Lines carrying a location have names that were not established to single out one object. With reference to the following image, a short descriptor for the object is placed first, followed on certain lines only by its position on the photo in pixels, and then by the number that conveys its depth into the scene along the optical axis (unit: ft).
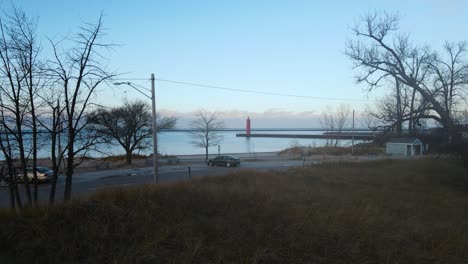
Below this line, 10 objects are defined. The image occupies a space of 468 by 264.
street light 65.98
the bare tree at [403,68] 94.42
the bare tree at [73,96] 26.71
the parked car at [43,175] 81.66
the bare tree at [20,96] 25.09
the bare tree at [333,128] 272.88
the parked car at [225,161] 127.12
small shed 166.61
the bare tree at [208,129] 183.05
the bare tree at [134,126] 136.56
